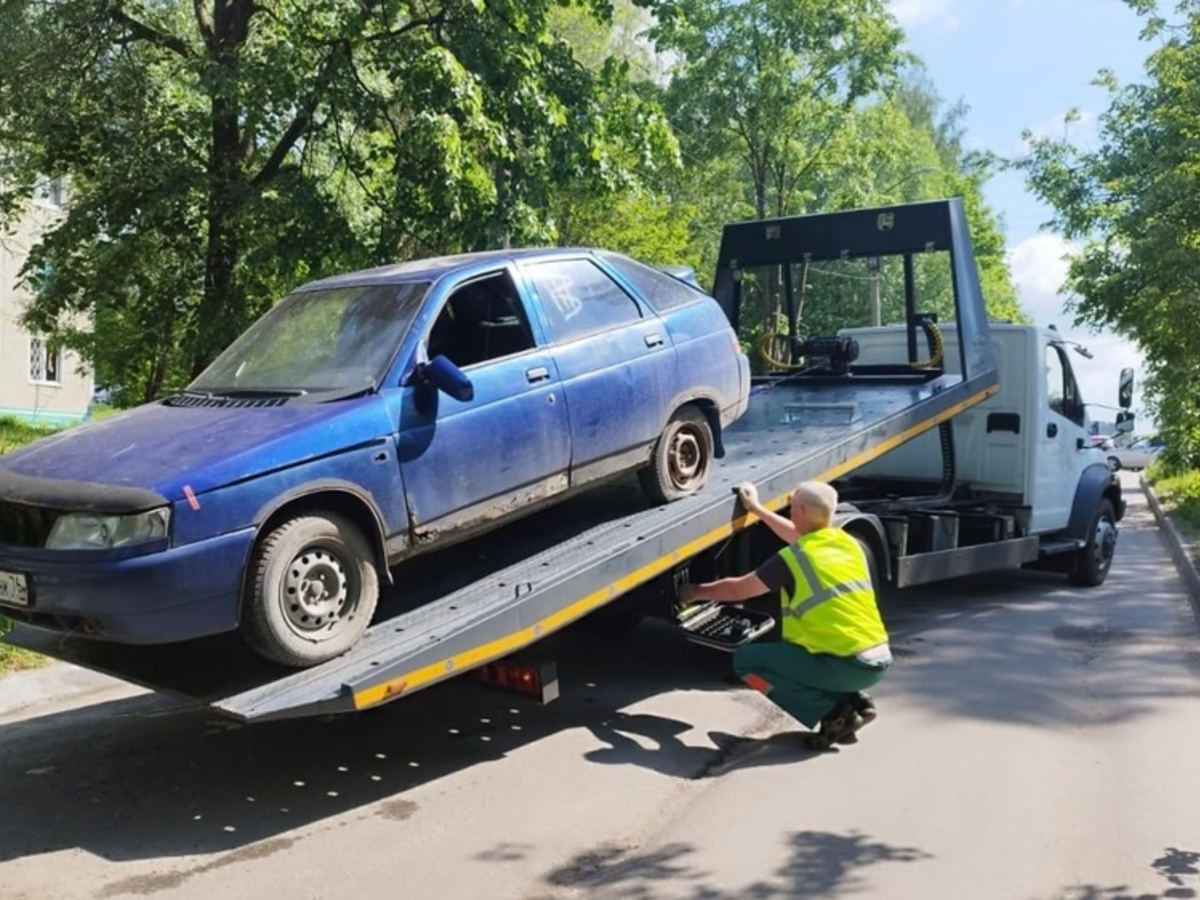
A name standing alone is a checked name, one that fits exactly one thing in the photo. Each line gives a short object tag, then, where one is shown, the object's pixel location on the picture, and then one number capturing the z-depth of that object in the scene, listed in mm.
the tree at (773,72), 21484
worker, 5812
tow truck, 4898
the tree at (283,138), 11469
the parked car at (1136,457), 40125
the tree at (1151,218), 14281
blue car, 4320
